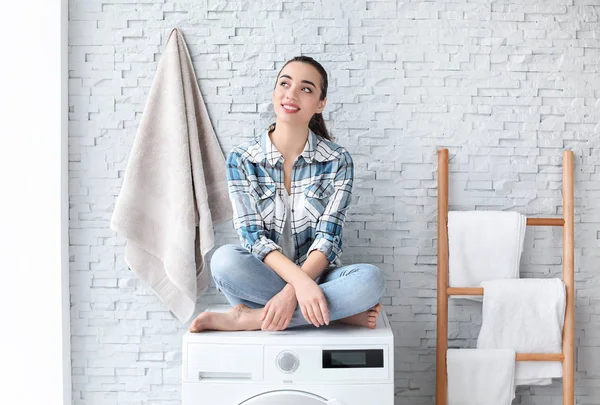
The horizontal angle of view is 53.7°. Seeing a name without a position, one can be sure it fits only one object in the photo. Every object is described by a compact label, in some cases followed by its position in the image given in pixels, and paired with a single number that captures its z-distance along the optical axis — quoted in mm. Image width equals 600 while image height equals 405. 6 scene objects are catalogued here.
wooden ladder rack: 1649
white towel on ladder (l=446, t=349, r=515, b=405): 1635
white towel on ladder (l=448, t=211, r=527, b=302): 1671
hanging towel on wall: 1671
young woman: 1346
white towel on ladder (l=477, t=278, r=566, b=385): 1648
